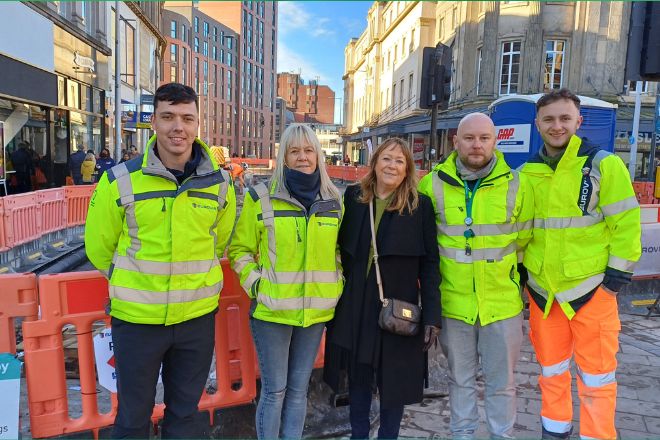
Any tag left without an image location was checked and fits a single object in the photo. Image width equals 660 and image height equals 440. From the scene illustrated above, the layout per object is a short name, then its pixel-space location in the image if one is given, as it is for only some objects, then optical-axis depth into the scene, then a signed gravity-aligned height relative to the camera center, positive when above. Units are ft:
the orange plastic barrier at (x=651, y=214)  22.34 -1.22
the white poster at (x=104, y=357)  9.64 -3.94
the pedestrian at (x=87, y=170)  44.69 -0.17
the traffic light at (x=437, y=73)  21.40 +4.99
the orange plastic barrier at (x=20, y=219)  24.09 -2.94
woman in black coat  8.75 -1.85
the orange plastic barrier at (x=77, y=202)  33.30 -2.56
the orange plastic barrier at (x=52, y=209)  28.73 -2.76
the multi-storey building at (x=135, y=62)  73.36 +21.33
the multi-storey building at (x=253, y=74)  292.61 +67.46
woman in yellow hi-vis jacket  8.55 -1.74
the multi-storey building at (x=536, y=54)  80.02 +23.40
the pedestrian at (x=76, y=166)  45.11 +0.15
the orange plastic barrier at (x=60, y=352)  8.91 -3.64
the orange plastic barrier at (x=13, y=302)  8.69 -2.59
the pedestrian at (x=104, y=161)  49.55 +0.82
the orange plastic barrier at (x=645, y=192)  44.65 -0.35
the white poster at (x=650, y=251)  22.07 -2.97
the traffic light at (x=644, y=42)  10.21 +3.31
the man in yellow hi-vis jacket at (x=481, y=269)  8.91 -1.69
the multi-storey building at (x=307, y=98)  460.96 +80.81
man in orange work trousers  8.89 -1.38
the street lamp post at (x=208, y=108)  256.11 +36.01
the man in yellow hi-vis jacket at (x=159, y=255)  7.61 -1.42
